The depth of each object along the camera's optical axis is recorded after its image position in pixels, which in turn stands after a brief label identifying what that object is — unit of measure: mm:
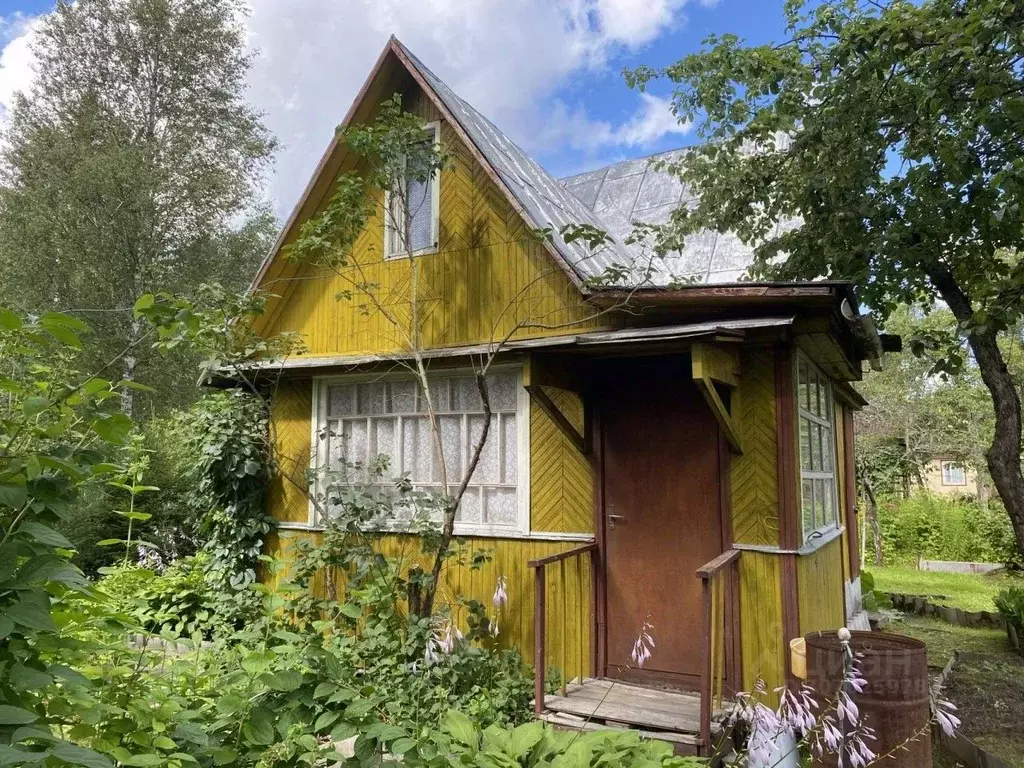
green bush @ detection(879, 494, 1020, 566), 15555
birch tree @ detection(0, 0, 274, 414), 14695
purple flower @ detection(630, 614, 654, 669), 5461
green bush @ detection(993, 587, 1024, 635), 8812
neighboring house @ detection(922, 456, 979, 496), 28844
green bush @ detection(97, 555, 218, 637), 7014
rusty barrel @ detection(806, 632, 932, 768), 4059
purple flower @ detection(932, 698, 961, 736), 2426
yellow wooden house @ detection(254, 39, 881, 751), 5039
